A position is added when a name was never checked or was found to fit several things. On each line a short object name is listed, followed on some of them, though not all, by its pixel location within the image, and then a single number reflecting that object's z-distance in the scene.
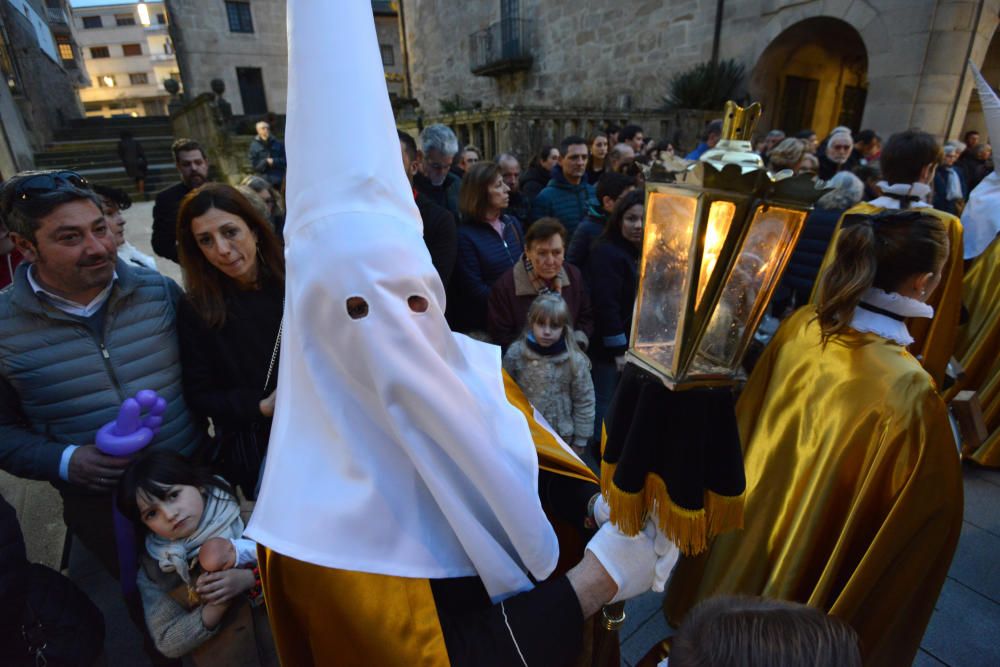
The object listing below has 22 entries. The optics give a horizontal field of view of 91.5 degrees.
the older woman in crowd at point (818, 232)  3.59
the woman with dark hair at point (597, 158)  5.57
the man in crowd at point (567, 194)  4.50
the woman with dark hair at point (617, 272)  3.22
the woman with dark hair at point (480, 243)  3.41
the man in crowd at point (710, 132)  6.09
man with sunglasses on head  1.81
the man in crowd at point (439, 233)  3.25
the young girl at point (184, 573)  1.67
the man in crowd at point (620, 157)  5.13
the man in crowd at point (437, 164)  4.21
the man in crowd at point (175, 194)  3.81
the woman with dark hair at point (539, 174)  5.55
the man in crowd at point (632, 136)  6.37
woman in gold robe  1.58
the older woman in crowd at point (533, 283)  3.01
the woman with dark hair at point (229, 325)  2.09
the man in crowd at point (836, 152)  5.30
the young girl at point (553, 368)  2.77
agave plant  9.85
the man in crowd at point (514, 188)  4.80
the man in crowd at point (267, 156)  7.24
